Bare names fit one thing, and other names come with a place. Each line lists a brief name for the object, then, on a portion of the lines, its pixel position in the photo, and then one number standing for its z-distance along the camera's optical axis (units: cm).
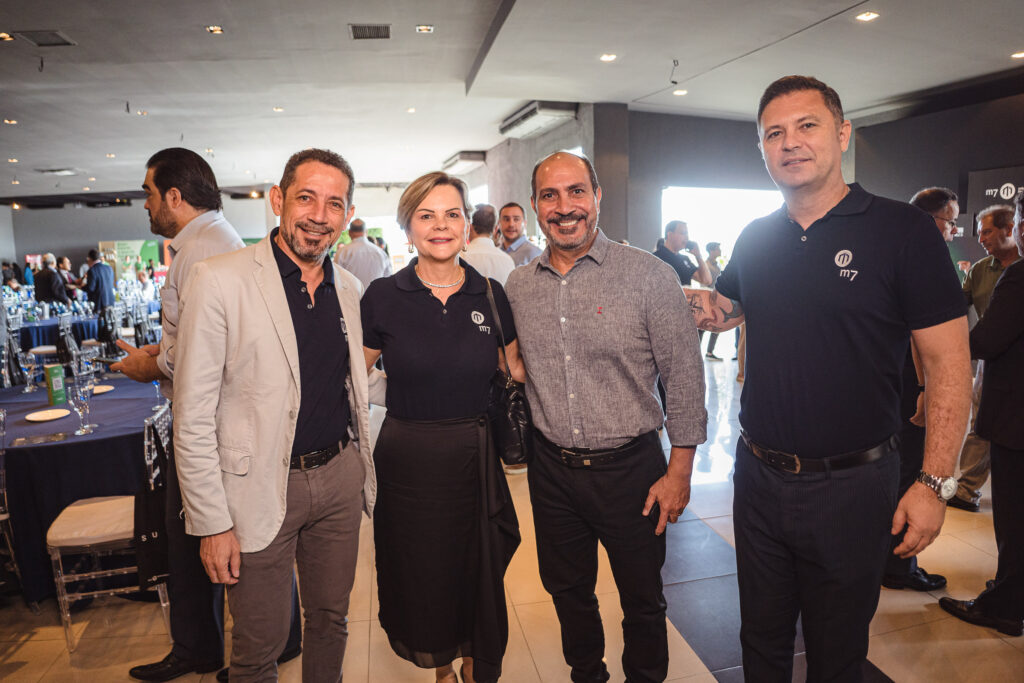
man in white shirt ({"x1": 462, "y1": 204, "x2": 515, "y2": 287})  414
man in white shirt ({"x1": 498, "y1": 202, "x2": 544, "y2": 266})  520
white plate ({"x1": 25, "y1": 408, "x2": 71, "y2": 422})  308
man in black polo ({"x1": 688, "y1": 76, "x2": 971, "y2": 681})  148
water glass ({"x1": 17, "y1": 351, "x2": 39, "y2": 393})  380
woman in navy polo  194
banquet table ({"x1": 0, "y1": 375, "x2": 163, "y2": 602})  279
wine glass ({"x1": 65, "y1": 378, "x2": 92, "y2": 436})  287
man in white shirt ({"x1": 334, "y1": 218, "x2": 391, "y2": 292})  679
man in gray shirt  191
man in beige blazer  162
